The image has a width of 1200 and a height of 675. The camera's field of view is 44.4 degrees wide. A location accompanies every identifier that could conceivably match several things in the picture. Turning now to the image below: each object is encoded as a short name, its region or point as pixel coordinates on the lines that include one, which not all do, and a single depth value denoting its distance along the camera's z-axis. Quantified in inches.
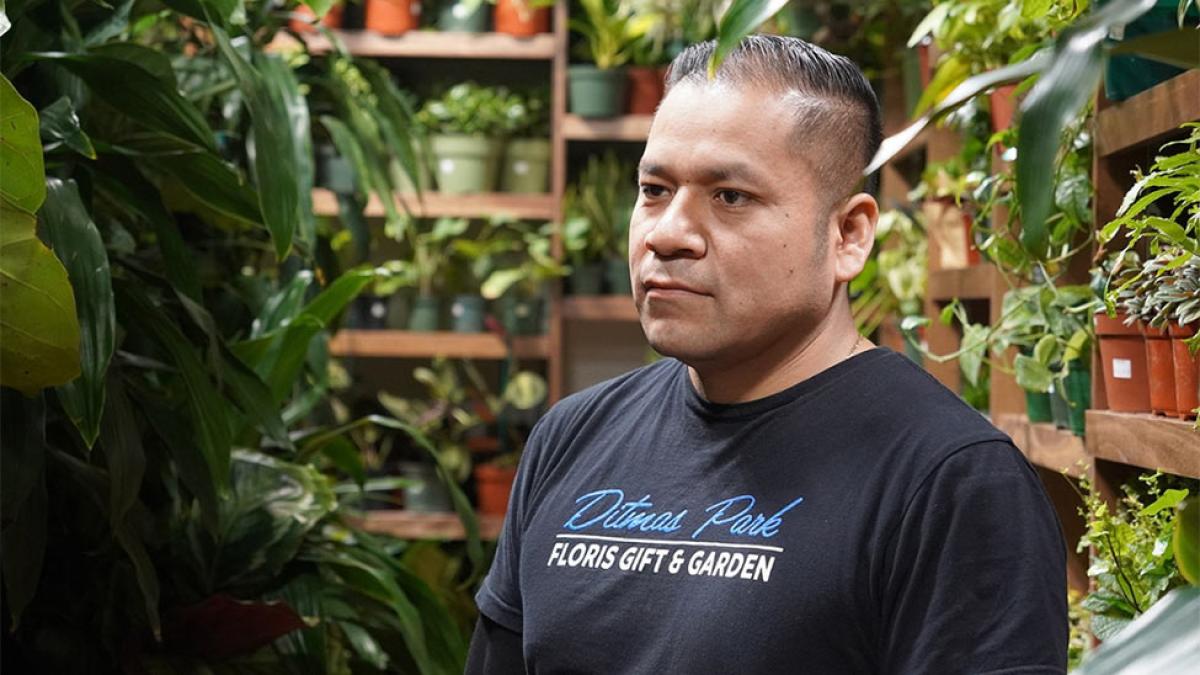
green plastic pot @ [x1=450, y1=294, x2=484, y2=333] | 171.9
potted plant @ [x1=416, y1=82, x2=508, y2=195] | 172.2
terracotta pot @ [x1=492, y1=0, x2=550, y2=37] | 169.5
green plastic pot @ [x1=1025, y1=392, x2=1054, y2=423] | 82.6
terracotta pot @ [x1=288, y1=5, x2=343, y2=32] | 171.6
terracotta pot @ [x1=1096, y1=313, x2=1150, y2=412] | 63.5
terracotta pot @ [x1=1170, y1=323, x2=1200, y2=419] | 56.3
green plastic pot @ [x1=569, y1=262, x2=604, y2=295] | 173.2
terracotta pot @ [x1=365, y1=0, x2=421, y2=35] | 169.3
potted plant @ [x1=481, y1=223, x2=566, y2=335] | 168.4
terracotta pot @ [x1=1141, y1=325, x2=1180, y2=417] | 58.9
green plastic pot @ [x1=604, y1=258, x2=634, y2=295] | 173.0
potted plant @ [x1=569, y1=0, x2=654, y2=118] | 167.6
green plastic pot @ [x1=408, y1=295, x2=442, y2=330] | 172.4
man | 43.6
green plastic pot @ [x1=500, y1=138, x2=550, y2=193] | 174.6
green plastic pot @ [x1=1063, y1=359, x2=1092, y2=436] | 74.4
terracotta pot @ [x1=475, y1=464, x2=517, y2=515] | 170.4
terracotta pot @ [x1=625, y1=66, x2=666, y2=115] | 171.2
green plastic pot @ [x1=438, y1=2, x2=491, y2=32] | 168.6
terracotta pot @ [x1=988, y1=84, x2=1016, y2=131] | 82.0
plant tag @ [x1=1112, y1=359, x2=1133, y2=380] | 63.7
